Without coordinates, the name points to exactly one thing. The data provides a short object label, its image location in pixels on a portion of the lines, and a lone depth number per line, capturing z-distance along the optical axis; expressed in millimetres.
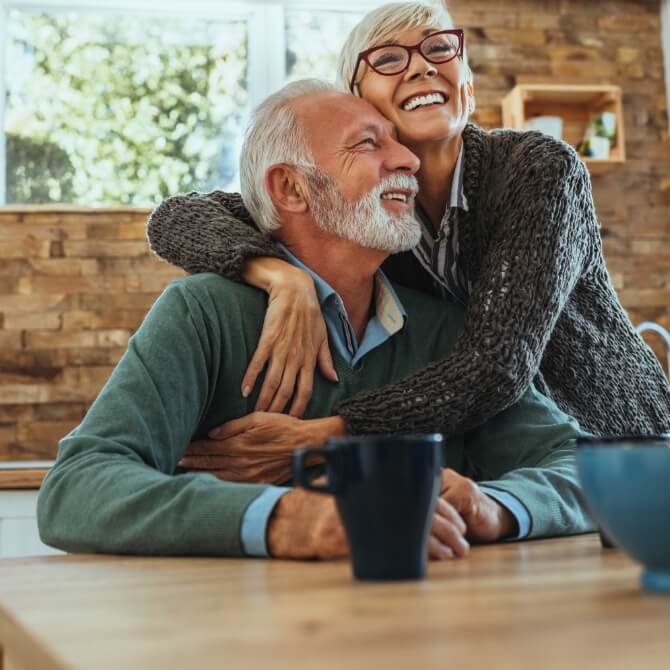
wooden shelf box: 3721
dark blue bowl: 629
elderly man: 974
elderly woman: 1378
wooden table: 475
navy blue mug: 714
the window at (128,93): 3674
